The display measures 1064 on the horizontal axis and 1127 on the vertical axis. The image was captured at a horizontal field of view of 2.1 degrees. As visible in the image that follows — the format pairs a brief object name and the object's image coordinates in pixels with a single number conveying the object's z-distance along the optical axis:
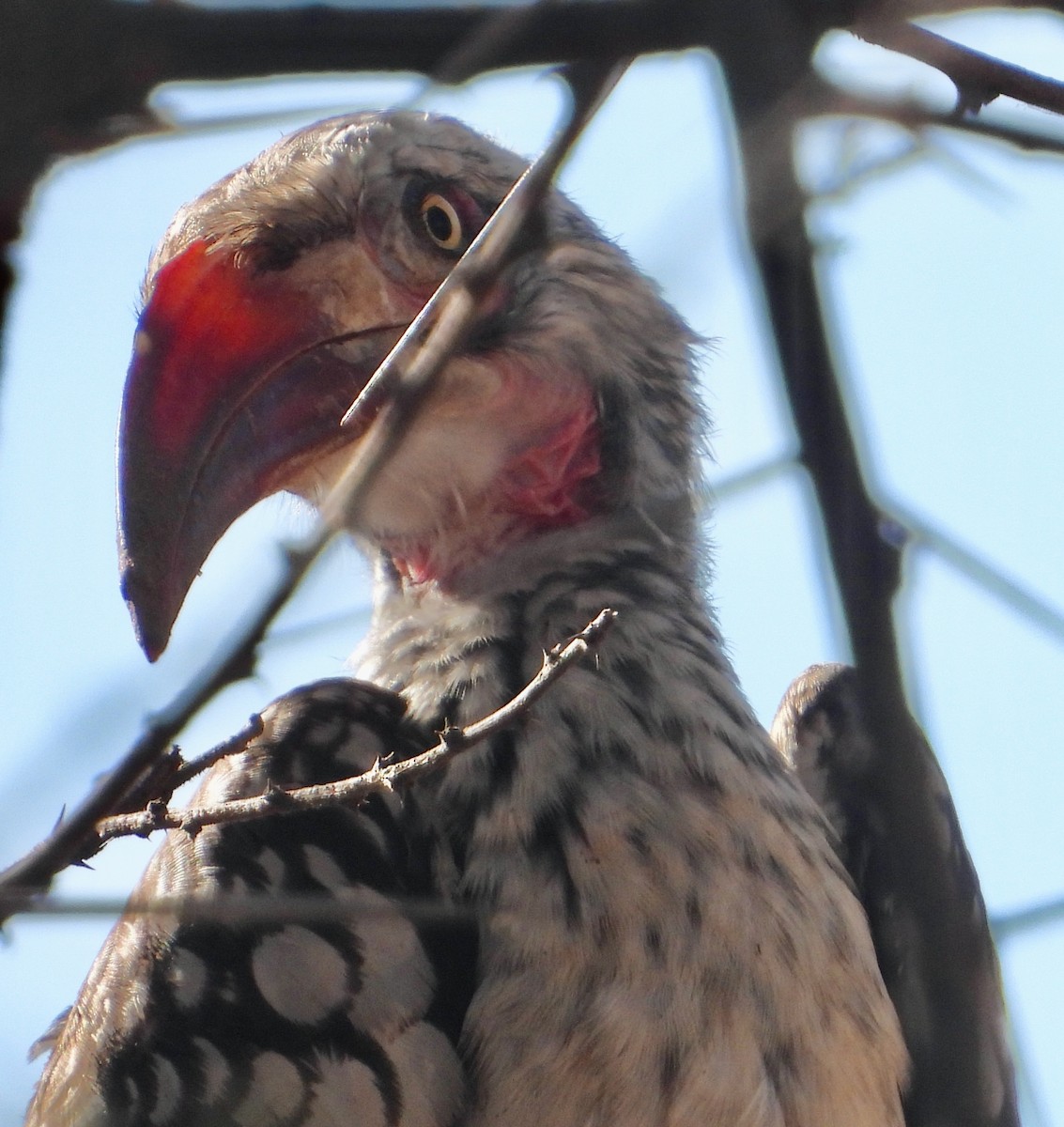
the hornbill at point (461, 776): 4.07
